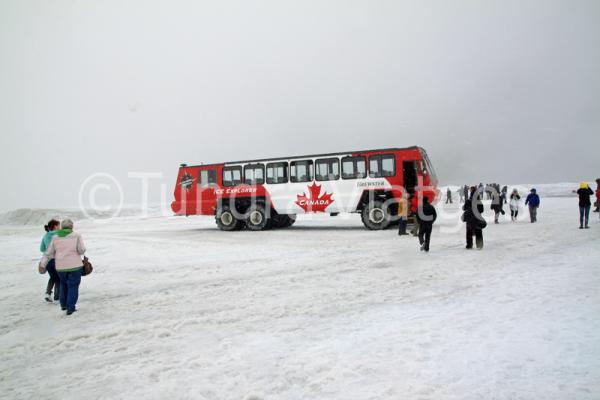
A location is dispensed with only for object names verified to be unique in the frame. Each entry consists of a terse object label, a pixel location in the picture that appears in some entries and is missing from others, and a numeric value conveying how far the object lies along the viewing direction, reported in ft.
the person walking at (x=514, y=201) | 60.44
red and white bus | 54.70
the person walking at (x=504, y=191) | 106.30
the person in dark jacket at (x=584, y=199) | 46.34
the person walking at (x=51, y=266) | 21.82
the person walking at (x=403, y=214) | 48.16
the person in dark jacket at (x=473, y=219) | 34.09
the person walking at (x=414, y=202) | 52.49
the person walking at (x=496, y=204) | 57.82
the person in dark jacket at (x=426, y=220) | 34.27
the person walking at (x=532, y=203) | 56.61
